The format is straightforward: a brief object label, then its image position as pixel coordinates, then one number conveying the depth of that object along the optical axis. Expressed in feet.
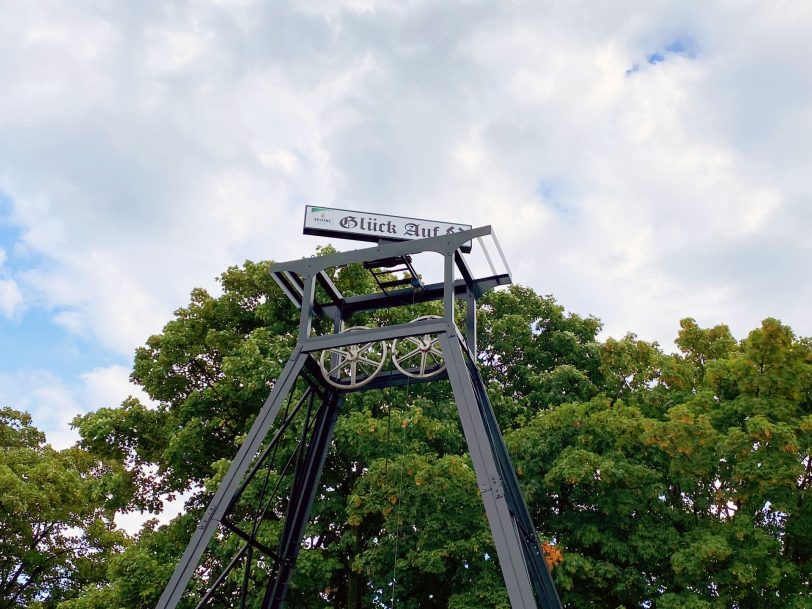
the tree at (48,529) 68.80
